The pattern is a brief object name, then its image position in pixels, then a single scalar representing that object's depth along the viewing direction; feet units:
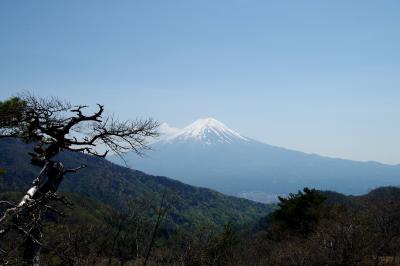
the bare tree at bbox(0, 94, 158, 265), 30.49
